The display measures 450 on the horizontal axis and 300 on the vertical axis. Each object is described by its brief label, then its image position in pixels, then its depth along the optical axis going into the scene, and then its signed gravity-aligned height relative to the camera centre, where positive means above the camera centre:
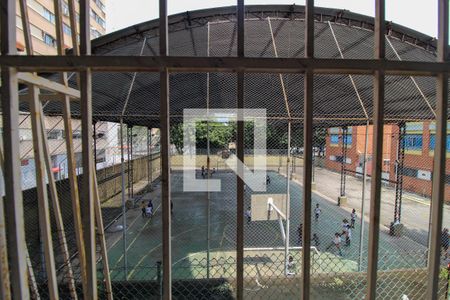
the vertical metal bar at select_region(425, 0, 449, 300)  1.38 -0.11
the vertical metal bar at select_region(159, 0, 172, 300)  1.34 -0.08
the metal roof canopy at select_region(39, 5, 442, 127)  7.01 +1.89
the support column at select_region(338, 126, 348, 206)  12.27 -2.95
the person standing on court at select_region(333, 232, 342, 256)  8.13 -3.15
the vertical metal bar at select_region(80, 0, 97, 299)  1.33 -0.09
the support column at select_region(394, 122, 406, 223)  8.56 -0.84
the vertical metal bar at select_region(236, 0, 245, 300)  1.35 -0.12
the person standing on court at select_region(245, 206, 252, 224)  10.73 -3.14
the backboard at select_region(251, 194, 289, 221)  7.54 -1.98
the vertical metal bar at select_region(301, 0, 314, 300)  1.38 -0.05
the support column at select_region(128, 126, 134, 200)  13.42 -1.91
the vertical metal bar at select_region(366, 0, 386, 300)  1.36 -0.09
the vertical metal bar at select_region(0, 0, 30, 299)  1.24 -0.10
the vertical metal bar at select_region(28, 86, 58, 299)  1.46 -0.29
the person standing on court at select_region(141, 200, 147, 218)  12.22 -3.38
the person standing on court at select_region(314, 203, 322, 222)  10.90 -3.08
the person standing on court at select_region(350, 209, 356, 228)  10.37 -3.18
